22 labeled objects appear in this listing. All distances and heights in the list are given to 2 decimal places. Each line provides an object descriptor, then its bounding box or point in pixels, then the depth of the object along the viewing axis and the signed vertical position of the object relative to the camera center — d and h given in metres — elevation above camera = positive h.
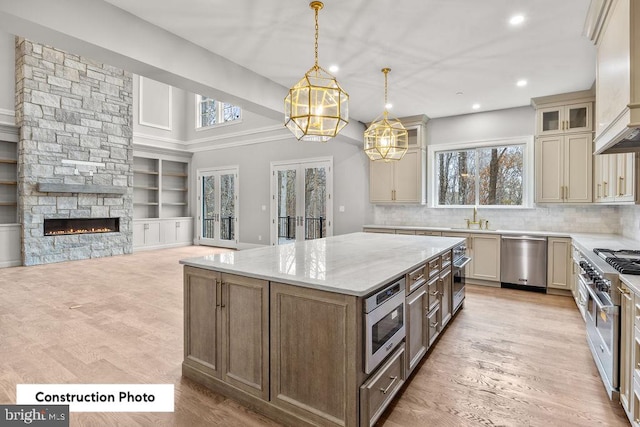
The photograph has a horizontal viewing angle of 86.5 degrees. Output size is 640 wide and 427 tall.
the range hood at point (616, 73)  1.84 +0.86
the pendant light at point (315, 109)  2.57 +0.78
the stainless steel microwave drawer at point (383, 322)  1.81 -0.66
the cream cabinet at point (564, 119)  4.96 +1.40
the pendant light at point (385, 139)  3.85 +0.82
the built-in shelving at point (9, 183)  6.89 +0.52
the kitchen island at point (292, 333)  1.79 -0.74
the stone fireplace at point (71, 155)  6.78 +1.18
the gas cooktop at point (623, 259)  2.24 -0.37
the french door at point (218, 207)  9.48 +0.08
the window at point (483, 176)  5.85 +0.65
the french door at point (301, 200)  7.77 +0.24
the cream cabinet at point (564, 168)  4.95 +0.65
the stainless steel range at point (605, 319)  2.19 -0.76
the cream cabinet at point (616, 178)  3.04 +0.36
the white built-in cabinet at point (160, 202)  9.18 +0.21
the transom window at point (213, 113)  9.63 +2.81
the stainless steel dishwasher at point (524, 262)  5.04 -0.78
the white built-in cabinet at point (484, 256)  5.36 -0.72
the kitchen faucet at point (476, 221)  5.88 -0.18
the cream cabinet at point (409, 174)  6.41 +0.71
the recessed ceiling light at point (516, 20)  3.04 +1.74
